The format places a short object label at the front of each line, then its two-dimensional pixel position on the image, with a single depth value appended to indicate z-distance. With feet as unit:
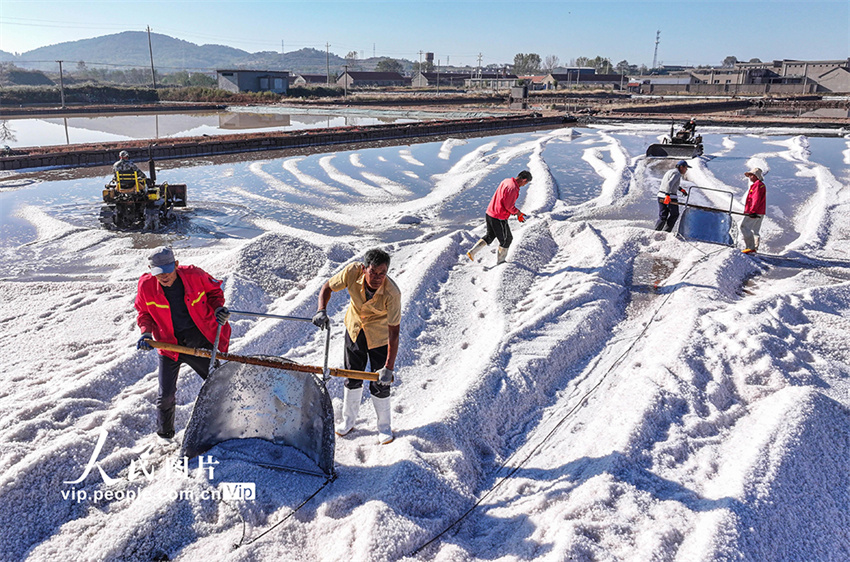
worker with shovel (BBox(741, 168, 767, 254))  28.07
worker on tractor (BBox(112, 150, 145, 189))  33.17
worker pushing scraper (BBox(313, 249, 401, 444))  12.41
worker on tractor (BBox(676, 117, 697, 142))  66.64
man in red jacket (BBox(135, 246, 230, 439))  12.35
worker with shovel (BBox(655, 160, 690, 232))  30.40
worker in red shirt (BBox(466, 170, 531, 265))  24.56
